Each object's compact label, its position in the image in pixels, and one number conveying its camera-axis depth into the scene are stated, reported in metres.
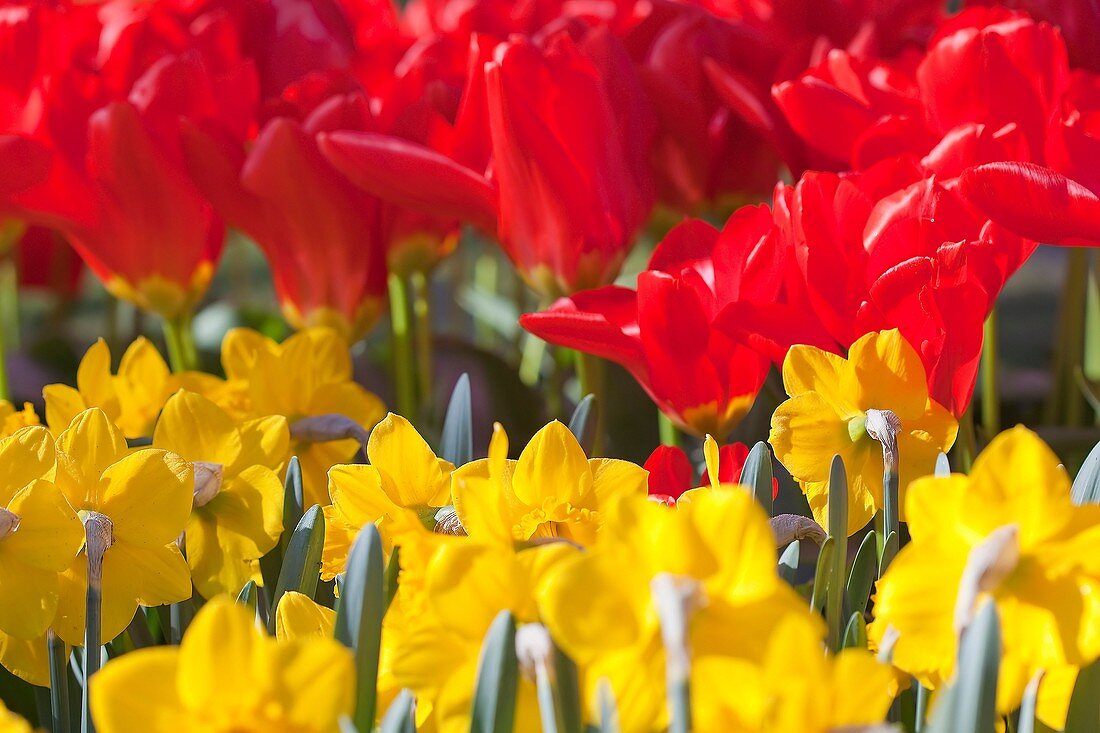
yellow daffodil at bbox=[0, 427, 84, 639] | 2.14
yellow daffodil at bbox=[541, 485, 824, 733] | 2.04
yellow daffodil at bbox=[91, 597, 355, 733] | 2.02
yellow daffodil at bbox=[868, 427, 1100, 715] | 2.06
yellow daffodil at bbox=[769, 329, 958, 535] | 2.18
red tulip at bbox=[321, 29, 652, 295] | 2.41
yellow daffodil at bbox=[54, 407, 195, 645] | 2.17
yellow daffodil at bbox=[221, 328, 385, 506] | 2.36
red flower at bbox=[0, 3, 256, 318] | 2.50
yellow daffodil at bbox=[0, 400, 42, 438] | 2.26
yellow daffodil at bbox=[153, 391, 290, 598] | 2.23
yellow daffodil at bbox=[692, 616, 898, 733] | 2.02
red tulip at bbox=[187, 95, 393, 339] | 2.47
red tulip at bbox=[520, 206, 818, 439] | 2.27
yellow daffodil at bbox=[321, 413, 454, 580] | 2.17
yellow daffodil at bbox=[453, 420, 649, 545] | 2.13
